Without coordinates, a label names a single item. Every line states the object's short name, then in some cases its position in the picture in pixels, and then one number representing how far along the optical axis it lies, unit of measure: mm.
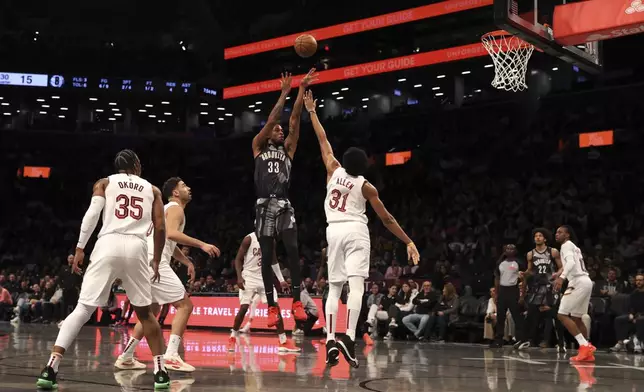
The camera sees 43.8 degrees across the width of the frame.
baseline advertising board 17172
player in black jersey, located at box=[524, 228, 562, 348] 13164
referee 14562
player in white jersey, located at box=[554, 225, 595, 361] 11641
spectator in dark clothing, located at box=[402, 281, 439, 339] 16312
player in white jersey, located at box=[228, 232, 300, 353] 12742
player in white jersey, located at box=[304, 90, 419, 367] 7805
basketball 9664
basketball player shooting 9328
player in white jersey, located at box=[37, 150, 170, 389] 6078
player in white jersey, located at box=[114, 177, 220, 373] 7449
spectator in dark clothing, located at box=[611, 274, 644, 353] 13438
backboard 11219
